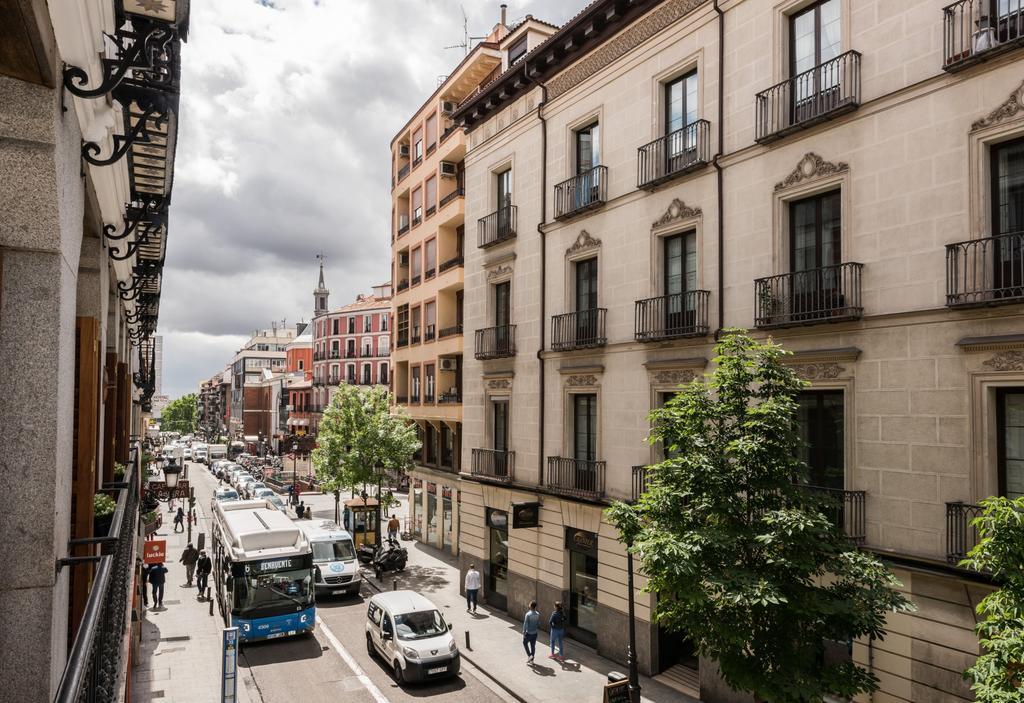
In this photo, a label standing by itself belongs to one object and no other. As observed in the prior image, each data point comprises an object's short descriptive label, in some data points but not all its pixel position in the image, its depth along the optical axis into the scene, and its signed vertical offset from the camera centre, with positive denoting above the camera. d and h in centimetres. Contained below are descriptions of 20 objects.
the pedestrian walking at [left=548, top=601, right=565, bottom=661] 1841 -665
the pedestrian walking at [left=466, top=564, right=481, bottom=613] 2314 -691
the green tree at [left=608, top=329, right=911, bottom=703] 975 -250
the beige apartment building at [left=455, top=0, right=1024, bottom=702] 1122 +236
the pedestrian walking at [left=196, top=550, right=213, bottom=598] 2580 -721
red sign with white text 2075 -520
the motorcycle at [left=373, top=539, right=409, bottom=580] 2738 -722
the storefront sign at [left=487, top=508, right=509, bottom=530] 2314 -472
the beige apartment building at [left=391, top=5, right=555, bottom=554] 2989 +409
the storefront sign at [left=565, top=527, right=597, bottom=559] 1917 -455
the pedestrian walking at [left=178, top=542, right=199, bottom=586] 2717 -709
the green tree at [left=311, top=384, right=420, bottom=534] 3128 -283
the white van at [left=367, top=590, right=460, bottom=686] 1675 -649
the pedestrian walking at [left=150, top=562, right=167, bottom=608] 2389 -703
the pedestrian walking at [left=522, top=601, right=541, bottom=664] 1817 -660
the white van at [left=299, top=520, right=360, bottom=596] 2447 -656
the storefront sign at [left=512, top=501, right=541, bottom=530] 2048 -404
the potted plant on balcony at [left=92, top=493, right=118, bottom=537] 723 -143
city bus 1917 -568
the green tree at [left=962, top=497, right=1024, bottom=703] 680 -238
